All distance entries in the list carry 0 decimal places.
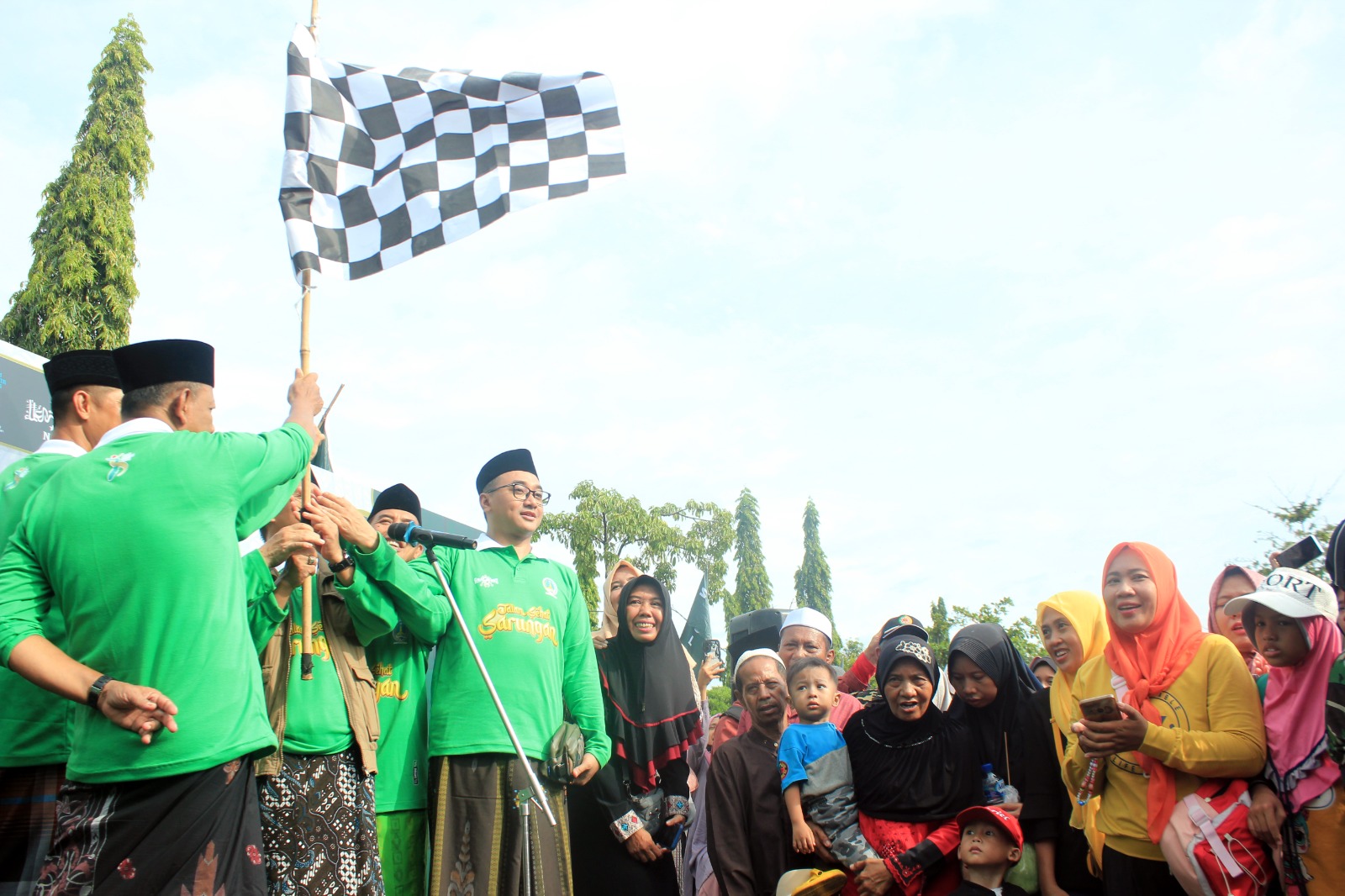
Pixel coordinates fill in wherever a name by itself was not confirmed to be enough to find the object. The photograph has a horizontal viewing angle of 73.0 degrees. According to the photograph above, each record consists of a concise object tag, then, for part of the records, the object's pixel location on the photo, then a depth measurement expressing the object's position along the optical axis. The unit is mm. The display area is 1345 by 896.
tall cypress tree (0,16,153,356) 17438
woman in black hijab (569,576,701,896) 4500
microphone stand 3287
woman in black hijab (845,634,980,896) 3672
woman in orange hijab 3223
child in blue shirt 3881
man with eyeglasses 3541
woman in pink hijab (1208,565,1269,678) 4238
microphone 3693
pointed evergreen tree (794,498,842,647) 58000
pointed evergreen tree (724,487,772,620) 47219
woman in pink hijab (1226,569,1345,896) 3041
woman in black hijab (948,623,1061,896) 3711
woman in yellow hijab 3660
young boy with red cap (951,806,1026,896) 3541
